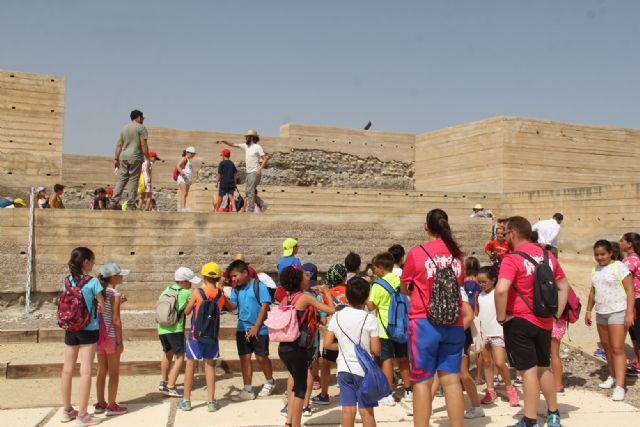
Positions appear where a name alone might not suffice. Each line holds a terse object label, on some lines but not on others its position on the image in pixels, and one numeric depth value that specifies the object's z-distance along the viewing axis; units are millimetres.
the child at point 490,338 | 5500
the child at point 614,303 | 5680
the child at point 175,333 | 5699
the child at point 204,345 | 5309
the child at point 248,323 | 5691
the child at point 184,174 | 10227
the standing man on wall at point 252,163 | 10297
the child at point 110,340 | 5118
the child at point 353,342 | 4152
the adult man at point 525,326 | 4391
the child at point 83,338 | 4895
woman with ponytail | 4078
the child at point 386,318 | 5273
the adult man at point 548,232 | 10227
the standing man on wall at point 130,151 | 9234
